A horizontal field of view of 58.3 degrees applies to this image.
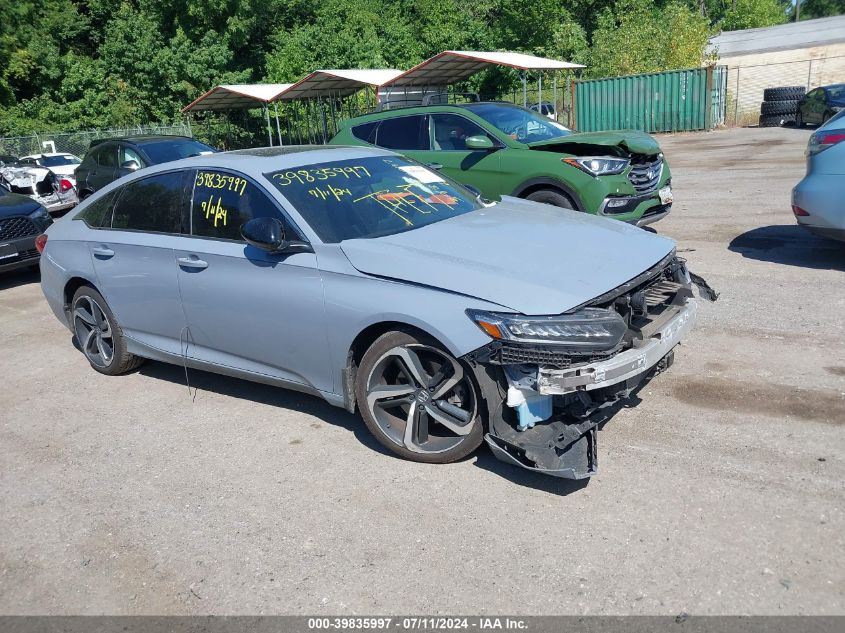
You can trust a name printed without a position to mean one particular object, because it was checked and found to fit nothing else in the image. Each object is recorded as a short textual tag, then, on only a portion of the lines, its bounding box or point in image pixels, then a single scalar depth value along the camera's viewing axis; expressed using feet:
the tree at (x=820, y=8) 254.27
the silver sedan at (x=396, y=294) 12.25
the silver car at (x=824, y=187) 22.80
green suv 26.84
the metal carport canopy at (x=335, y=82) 68.80
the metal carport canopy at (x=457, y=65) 64.64
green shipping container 83.92
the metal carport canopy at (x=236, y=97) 74.59
